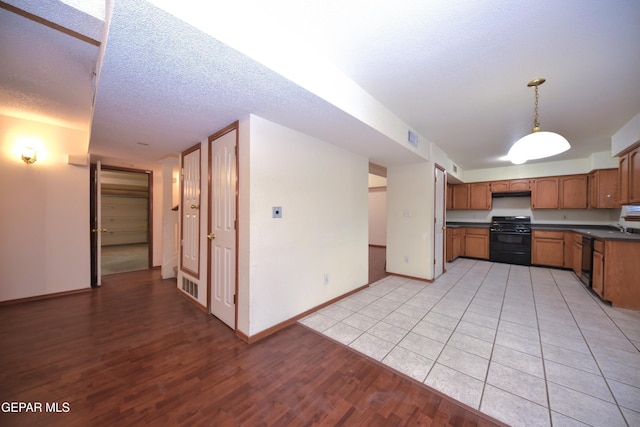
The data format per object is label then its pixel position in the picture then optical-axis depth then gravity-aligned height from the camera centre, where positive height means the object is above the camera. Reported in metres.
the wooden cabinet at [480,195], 6.11 +0.49
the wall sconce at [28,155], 3.05 +0.74
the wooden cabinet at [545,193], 5.30 +0.50
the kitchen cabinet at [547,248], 4.94 -0.78
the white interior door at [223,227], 2.40 -0.20
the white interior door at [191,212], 3.15 -0.03
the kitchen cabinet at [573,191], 5.02 +0.51
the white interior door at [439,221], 4.27 -0.18
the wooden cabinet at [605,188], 4.47 +0.53
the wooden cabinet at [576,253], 4.21 -0.79
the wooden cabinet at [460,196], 6.46 +0.49
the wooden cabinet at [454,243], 5.53 -0.78
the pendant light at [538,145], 2.05 +0.65
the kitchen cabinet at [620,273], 2.92 -0.80
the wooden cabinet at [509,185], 5.62 +0.73
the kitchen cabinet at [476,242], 5.80 -0.79
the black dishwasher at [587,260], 3.60 -0.78
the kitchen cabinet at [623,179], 3.27 +0.54
